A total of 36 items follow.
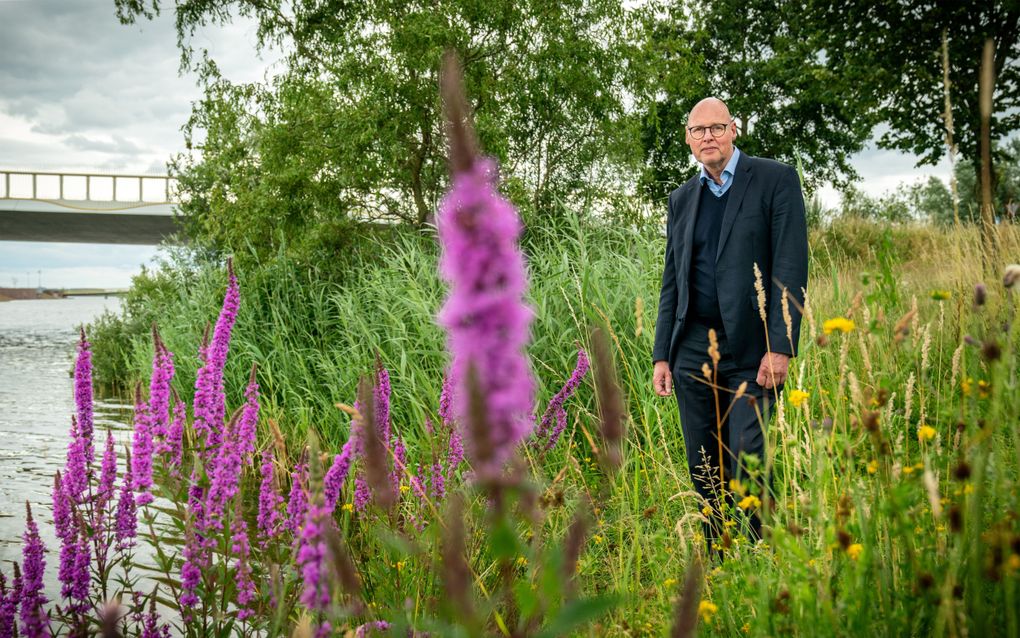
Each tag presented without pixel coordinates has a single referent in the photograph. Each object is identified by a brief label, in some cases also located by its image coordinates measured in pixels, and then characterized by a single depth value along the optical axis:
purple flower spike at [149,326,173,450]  2.67
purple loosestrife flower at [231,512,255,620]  2.31
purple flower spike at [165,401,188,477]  2.74
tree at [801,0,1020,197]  12.72
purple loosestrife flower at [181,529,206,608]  2.39
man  3.34
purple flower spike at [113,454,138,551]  2.56
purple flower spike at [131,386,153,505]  2.53
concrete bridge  35.50
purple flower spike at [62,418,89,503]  2.63
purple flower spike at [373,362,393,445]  2.36
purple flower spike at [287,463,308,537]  2.32
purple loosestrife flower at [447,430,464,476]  2.98
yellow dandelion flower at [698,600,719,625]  2.27
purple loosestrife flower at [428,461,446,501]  2.96
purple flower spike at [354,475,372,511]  2.88
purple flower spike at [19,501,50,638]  2.32
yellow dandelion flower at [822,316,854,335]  2.23
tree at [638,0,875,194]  24.27
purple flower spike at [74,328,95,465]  2.68
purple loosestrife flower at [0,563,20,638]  2.28
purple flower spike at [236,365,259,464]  2.57
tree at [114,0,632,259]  9.68
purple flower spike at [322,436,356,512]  2.17
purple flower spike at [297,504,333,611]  1.51
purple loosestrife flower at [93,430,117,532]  2.59
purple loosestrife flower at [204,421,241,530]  2.40
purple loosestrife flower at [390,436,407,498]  2.72
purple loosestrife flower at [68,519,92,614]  2.39
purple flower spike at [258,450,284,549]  2.59
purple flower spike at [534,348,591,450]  2.62
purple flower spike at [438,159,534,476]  0.71
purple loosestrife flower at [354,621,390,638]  2.10
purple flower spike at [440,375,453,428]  2.90
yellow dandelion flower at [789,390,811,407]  2.37
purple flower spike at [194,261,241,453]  2.73
